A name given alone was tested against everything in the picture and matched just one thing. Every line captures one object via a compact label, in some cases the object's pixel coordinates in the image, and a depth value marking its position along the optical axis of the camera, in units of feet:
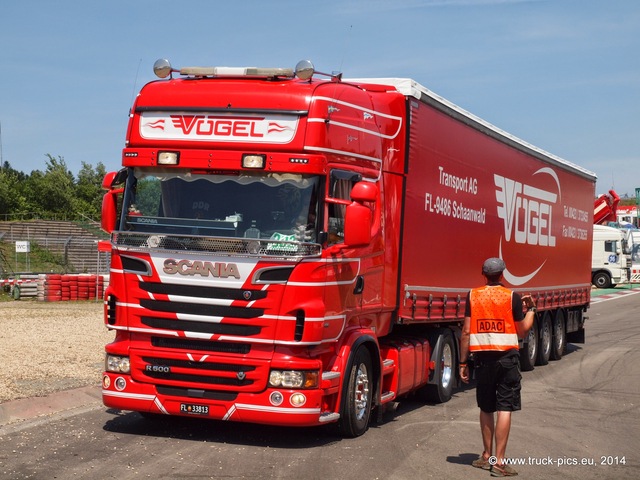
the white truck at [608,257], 164.86
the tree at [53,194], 314.96
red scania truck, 30.71
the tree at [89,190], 316.81
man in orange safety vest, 27.76
